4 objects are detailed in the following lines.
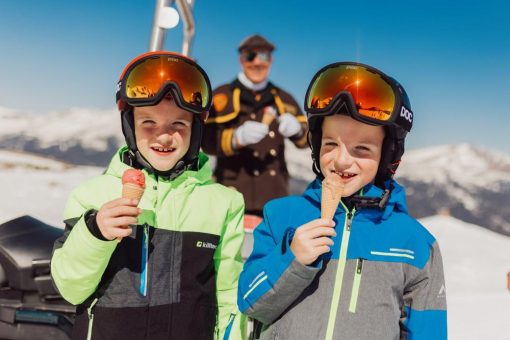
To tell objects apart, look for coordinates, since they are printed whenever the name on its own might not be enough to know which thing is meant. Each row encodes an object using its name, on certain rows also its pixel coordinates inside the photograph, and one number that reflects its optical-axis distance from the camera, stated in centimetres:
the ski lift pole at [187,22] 362
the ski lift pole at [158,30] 305
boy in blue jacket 170
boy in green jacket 187
